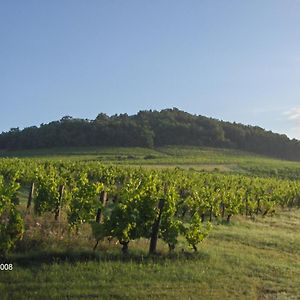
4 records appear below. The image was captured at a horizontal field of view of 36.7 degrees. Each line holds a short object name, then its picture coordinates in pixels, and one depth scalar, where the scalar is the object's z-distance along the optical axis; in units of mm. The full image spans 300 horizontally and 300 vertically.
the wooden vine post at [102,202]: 15537
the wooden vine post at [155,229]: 13758
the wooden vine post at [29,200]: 18922
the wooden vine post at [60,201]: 17094
